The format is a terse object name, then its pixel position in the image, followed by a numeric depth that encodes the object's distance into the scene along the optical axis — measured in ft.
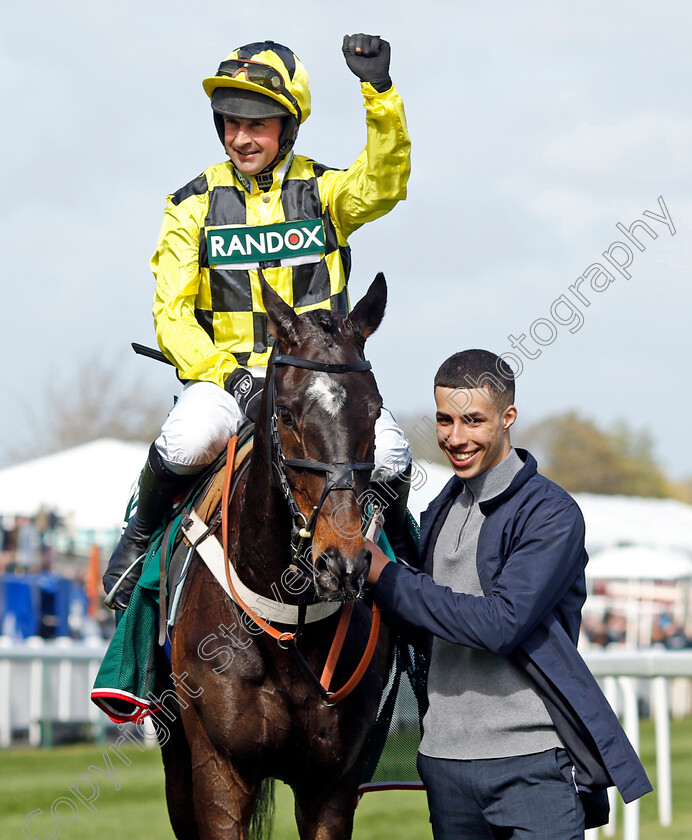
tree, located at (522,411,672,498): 419.74
